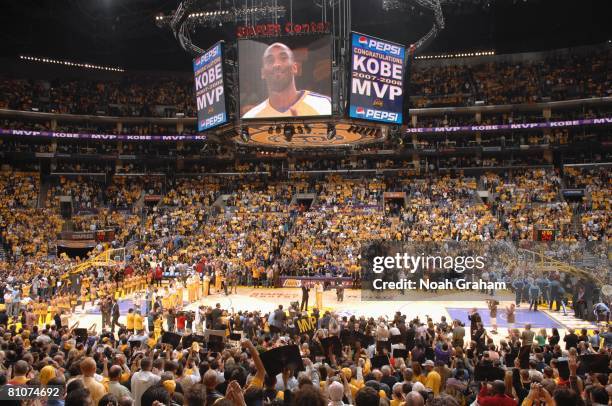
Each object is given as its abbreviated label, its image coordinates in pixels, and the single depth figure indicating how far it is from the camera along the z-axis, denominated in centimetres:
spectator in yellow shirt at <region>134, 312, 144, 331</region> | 1981
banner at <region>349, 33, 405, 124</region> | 1855
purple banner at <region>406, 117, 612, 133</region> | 4125
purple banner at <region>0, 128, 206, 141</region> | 4453
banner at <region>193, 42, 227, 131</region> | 1966
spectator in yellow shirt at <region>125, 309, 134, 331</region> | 1978
